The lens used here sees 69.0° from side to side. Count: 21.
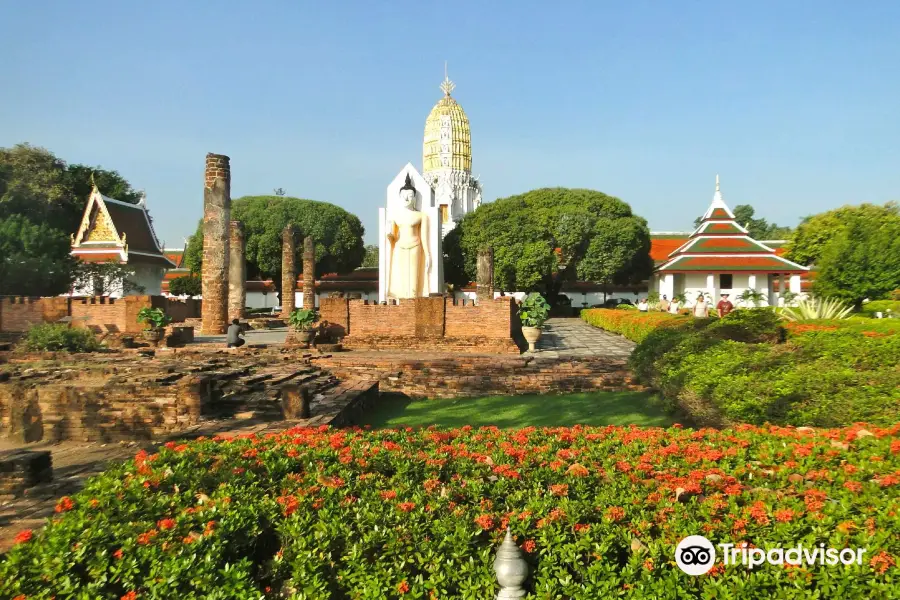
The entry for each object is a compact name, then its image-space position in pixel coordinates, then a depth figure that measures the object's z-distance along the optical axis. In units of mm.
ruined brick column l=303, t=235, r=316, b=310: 27875
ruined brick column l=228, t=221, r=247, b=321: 22094
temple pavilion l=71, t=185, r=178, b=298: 34625
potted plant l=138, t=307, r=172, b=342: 15422
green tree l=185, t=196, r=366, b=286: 38938
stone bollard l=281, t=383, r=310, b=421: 7371
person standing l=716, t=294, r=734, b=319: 23312
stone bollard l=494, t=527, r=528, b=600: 2688
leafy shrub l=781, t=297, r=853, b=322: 15016
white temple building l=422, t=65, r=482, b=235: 61312
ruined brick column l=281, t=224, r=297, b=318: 26766
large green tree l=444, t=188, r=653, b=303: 36531
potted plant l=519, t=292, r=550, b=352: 15914
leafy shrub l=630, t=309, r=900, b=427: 5828
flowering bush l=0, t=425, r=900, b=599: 2738
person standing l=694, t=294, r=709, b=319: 22911
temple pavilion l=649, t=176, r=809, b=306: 35219
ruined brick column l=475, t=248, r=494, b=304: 21594
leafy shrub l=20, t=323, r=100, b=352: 13241
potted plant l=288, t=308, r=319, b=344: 14578
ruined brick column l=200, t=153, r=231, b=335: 18125
